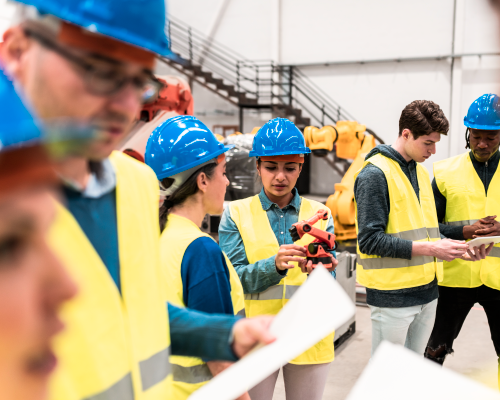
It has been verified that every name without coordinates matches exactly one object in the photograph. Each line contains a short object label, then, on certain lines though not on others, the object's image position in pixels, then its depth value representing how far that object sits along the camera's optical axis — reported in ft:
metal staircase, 38.09
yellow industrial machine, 18.98
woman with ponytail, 4.53
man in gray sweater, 7.96
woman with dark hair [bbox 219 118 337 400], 7.11
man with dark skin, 9.04
